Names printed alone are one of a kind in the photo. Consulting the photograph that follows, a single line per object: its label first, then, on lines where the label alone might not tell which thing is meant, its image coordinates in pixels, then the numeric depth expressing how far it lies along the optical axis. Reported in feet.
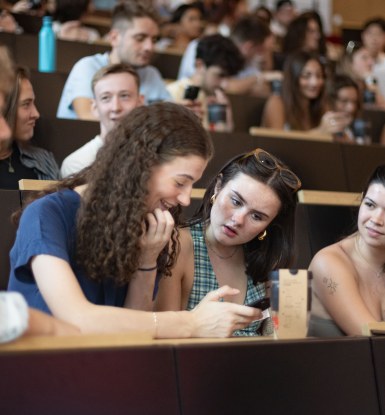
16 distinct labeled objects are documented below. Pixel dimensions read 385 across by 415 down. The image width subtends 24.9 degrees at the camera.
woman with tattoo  7.56
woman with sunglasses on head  7.03
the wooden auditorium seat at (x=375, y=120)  15.48
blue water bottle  12.80
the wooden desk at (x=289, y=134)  11.67
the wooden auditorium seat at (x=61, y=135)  9.94
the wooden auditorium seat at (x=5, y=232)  7.00
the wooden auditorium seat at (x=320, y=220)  9.15
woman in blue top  5.43
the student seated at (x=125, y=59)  11.41
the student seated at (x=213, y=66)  13.29
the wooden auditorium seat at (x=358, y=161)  11.49
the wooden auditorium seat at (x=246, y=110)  14.10
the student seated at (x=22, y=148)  9.14
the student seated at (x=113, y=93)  9.89
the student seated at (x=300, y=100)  13.57
